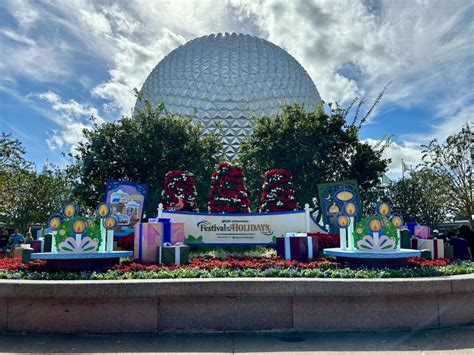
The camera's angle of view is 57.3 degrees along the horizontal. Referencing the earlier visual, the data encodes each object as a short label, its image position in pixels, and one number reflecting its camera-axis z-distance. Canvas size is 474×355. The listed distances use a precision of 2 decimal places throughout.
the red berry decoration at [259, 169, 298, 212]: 16.72
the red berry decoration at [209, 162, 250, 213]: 16.20
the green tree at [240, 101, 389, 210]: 25.48
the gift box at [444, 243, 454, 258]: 13.66
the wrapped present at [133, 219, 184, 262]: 11.62
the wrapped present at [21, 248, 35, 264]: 11.97
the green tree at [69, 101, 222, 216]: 24.97
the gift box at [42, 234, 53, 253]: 11.96
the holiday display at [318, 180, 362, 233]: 15.48
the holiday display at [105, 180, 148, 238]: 15.62
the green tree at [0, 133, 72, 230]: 32.46
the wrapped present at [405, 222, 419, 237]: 16.00
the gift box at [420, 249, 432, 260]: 12.49
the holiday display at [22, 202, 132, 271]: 10.12
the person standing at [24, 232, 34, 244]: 20.89
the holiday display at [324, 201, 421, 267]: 10.11
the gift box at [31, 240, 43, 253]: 13.55
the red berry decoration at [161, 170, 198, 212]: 16.81
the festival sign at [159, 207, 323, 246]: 13.91
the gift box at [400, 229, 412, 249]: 13.39
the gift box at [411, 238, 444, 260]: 13.26
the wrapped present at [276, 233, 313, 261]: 12.21
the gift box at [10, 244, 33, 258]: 15.15
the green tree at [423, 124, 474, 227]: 33.41
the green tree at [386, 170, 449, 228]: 41.66
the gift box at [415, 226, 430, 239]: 15.27
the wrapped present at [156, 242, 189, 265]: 11.18
